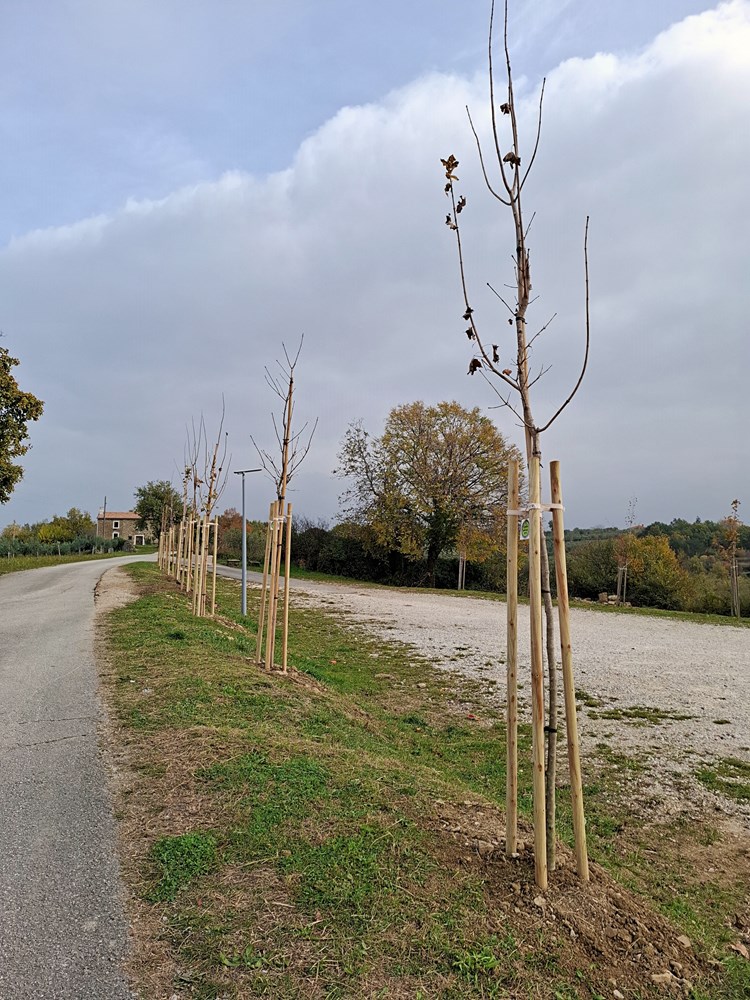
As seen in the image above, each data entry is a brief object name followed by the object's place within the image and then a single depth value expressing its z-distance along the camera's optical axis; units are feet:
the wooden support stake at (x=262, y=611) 25.26
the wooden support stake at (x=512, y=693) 10.25
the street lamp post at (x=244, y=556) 43.04
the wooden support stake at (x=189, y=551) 45.55
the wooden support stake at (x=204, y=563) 37.45
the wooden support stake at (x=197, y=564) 39.51
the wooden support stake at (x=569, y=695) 9.55
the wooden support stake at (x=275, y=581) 23.28
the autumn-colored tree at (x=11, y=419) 73.67
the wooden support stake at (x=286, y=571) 23.02
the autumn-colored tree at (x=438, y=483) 90.63
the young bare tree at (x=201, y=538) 38.52
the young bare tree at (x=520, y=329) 10.09
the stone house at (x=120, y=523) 292.75
